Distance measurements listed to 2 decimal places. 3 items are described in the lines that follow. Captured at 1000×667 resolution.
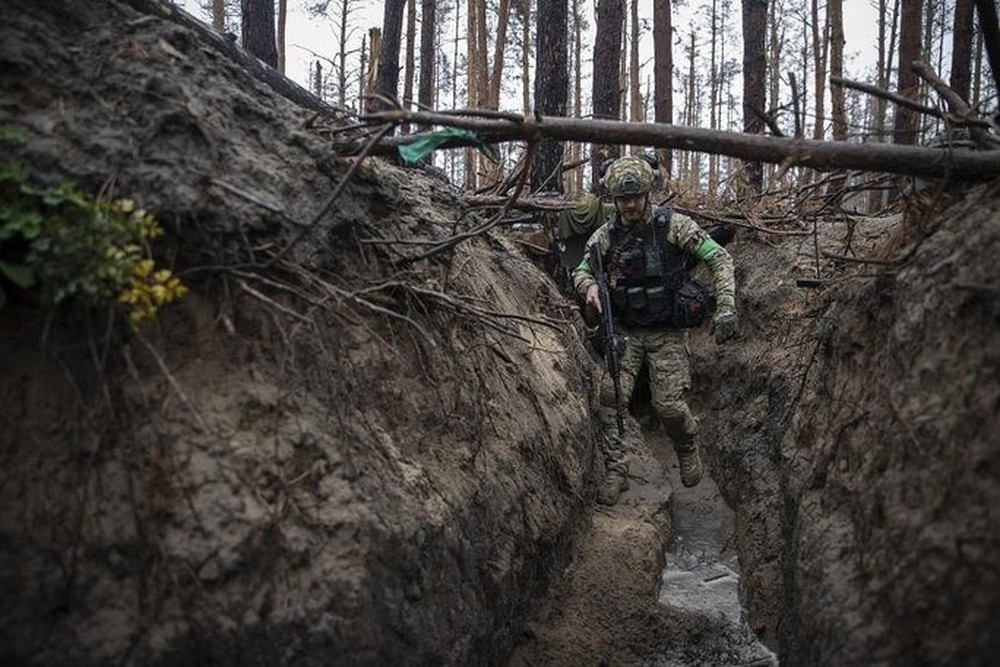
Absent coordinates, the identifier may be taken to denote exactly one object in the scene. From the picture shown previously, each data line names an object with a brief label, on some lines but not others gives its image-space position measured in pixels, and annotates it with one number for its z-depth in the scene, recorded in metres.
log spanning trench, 3.31
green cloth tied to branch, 3.67
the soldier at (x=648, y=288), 5.44
